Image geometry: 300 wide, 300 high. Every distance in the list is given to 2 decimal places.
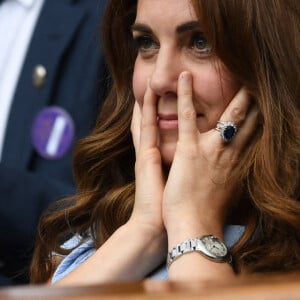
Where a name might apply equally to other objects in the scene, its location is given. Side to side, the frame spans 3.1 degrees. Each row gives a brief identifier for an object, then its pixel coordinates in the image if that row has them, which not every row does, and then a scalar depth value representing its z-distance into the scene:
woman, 4.97
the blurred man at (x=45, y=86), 5.38
